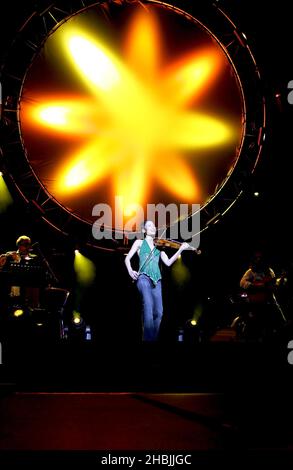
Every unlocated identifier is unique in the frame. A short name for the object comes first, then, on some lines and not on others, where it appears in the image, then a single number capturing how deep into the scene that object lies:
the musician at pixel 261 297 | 6.40
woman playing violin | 5.40
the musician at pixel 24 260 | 6.11
